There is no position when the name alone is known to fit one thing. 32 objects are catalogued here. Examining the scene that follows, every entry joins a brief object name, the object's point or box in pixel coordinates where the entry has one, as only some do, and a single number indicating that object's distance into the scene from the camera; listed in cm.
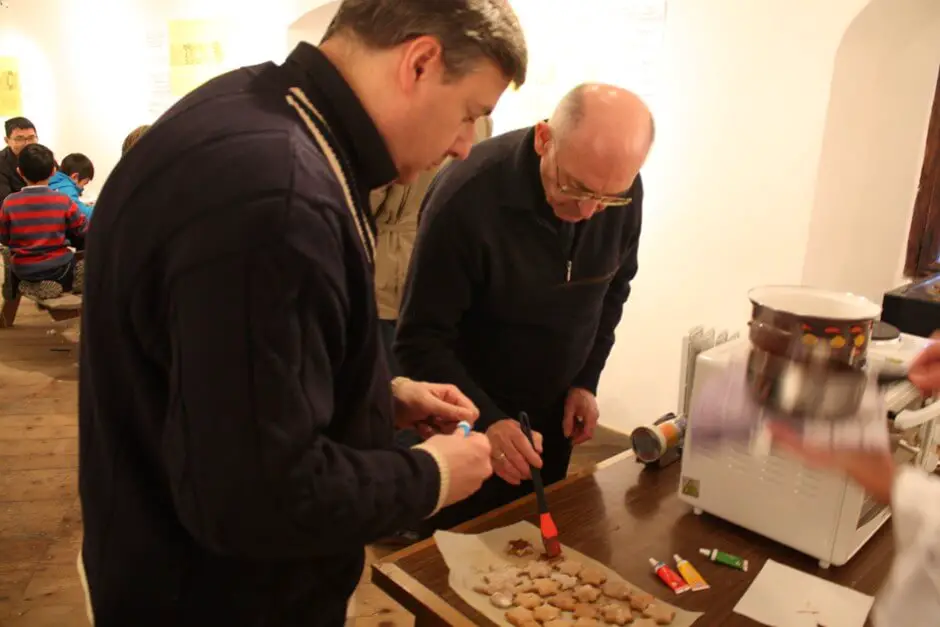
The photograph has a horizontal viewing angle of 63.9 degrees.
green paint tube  120
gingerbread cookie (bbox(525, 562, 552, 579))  114
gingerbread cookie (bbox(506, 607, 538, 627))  103
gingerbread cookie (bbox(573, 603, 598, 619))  106
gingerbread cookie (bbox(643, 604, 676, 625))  105
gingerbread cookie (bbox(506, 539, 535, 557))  122
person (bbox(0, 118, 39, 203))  518
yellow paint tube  114
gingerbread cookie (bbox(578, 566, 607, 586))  113
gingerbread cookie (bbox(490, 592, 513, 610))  107
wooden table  110
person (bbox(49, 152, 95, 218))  498
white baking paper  106
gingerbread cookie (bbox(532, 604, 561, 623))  104
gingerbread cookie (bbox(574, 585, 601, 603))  109
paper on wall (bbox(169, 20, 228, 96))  494
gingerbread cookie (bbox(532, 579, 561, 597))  110
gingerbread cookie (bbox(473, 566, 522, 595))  111
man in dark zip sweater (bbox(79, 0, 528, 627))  64
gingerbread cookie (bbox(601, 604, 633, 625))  105
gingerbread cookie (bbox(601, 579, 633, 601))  110
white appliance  119
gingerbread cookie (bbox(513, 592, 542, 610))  107
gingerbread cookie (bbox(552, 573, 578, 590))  112
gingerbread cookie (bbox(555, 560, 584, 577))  116
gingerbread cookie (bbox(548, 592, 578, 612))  108
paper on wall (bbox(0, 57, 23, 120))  612
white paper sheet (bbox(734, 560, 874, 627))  108
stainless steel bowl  101
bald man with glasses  141
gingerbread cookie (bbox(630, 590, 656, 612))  108
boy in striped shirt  437
